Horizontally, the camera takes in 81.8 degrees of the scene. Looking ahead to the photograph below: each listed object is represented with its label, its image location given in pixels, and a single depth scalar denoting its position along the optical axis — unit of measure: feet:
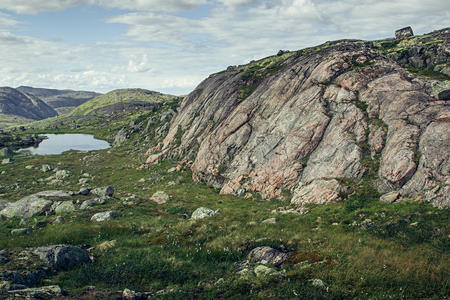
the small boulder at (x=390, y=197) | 83.31
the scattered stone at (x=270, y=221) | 84.05
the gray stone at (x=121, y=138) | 311.41
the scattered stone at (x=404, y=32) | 228.02
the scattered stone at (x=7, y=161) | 250.57
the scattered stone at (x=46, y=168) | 209.56
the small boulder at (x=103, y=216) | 92.02
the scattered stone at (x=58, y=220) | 89.82
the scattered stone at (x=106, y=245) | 69.62
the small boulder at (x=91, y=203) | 105.52
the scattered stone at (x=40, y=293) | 41.16
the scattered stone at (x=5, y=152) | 325.50
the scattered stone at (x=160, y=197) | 122.89
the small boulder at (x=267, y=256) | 58.39
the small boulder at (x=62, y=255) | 57.93
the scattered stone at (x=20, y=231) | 80.77
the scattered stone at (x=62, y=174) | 187.13
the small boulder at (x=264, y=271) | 50.72
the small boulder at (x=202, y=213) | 97.79
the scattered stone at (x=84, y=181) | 167.68
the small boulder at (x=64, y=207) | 102.40
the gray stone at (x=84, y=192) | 127.30
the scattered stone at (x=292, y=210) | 91.08
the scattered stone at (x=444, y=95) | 105.09
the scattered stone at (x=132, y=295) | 45.11
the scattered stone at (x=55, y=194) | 115.93
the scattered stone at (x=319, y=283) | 45.44
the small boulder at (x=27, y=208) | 100.73
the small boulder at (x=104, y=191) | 128.26
